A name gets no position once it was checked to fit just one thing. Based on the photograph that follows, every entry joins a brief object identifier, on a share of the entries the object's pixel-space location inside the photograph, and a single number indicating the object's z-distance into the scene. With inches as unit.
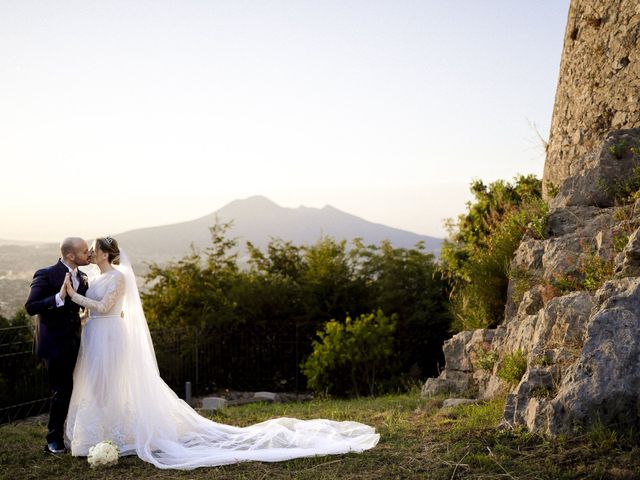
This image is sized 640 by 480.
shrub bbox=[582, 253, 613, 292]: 324.2
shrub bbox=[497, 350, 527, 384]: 326.6
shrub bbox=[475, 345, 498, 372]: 389.4
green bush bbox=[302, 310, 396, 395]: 543.8
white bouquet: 277.7
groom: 302.2
